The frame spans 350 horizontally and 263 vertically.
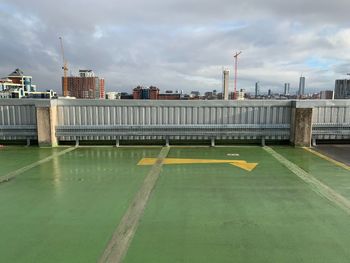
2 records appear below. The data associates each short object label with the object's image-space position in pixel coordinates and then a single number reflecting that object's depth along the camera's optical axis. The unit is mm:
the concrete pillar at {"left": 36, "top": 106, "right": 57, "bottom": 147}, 10516
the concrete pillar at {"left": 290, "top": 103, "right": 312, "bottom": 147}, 10430
